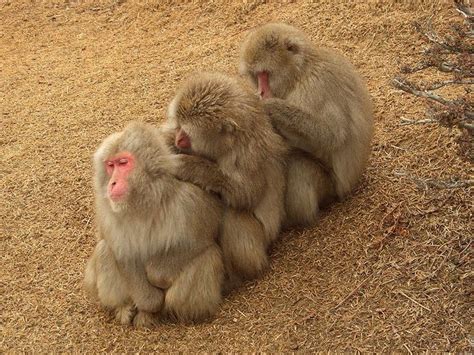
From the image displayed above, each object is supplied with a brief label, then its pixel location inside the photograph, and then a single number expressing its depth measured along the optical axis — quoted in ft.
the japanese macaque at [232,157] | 14.08
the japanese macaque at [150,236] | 13.41
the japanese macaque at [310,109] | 15.76
